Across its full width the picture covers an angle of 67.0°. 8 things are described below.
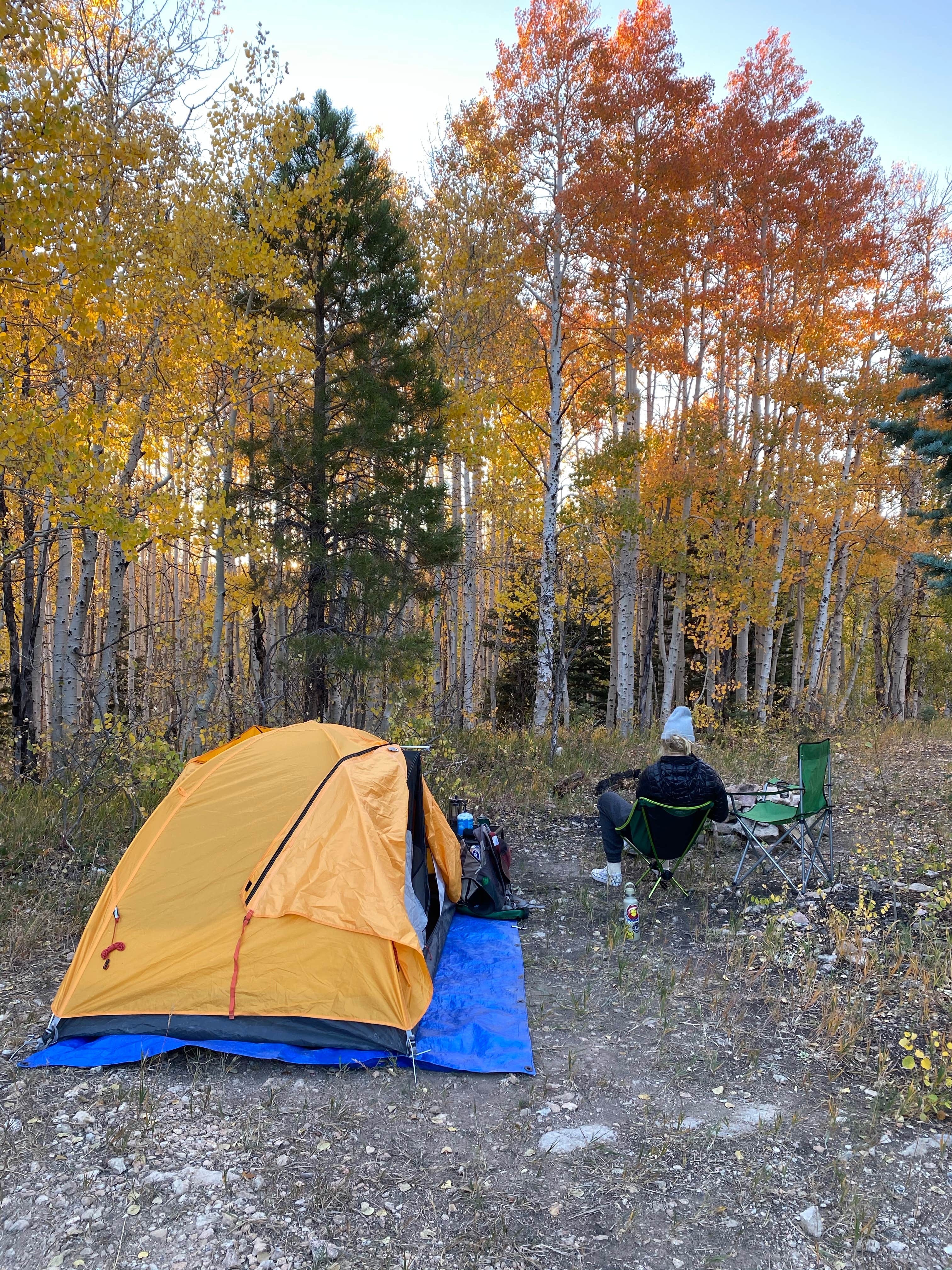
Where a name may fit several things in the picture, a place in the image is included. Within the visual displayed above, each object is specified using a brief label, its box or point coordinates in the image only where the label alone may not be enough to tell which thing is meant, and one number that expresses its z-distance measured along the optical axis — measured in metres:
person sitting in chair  5.26
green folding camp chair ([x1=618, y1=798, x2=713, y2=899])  5.18
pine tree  7.73
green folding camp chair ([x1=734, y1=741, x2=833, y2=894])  5.22
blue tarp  3.27
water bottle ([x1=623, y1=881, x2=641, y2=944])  4.68
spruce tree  5.88
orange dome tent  3.39
